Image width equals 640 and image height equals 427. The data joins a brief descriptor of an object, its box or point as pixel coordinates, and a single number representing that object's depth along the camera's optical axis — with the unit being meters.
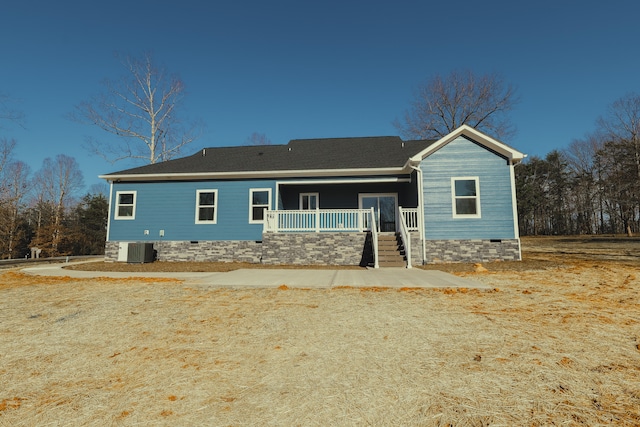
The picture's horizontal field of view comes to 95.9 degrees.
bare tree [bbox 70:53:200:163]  21.03
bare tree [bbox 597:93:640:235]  22.76
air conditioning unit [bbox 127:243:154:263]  12.69
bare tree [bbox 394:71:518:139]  25.09
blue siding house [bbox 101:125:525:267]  11.67
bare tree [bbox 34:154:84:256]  26.89
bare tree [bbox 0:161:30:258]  23.94
